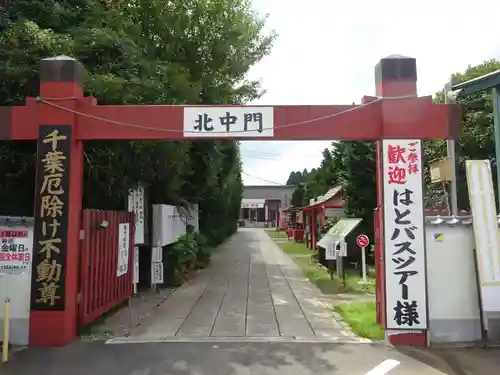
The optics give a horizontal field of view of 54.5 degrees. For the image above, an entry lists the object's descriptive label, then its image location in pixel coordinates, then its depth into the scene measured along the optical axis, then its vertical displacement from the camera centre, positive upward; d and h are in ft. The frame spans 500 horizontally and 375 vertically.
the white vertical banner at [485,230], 25.50 -0.27
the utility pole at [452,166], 28.74 +3.47
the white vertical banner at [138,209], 39.88 +1.50
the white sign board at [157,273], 41.11 -3.94
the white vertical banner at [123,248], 35.68 -1.58
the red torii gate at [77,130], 26.30 +5.42
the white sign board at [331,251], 51.15 -2.68
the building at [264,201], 273.13 +13.53
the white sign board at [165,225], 45.88 +0.15
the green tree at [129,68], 31.58 +12.00
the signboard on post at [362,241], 44.90 -1.43
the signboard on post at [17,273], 26.16 -2.51
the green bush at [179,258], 49.24 -3.27
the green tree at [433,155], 59.62 +9.75
